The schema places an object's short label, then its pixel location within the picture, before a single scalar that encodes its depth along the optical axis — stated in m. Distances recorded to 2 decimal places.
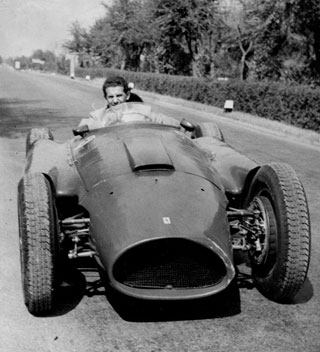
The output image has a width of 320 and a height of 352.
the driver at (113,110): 5.71
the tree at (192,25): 33.22
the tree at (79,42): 87.44
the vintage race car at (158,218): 3.59
